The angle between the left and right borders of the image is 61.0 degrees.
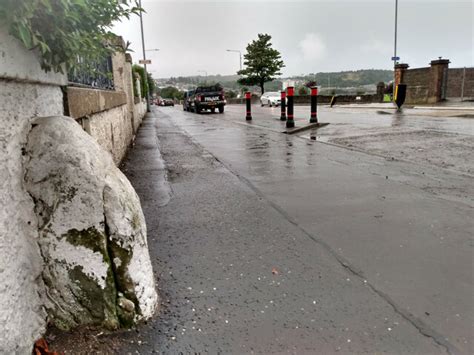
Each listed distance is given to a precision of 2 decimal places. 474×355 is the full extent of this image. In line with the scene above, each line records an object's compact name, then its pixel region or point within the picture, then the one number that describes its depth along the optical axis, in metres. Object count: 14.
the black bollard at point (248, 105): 19.92
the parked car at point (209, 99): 30.33
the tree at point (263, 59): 67.38
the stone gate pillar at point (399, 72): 32.88
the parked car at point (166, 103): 74.86
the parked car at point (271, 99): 38.22
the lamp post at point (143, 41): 36.84
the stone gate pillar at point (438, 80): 29.86
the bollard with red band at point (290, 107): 13.77
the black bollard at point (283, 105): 18.69
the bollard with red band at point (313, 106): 14.43
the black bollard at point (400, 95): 23.42
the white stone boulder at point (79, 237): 2.29
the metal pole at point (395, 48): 32.59
